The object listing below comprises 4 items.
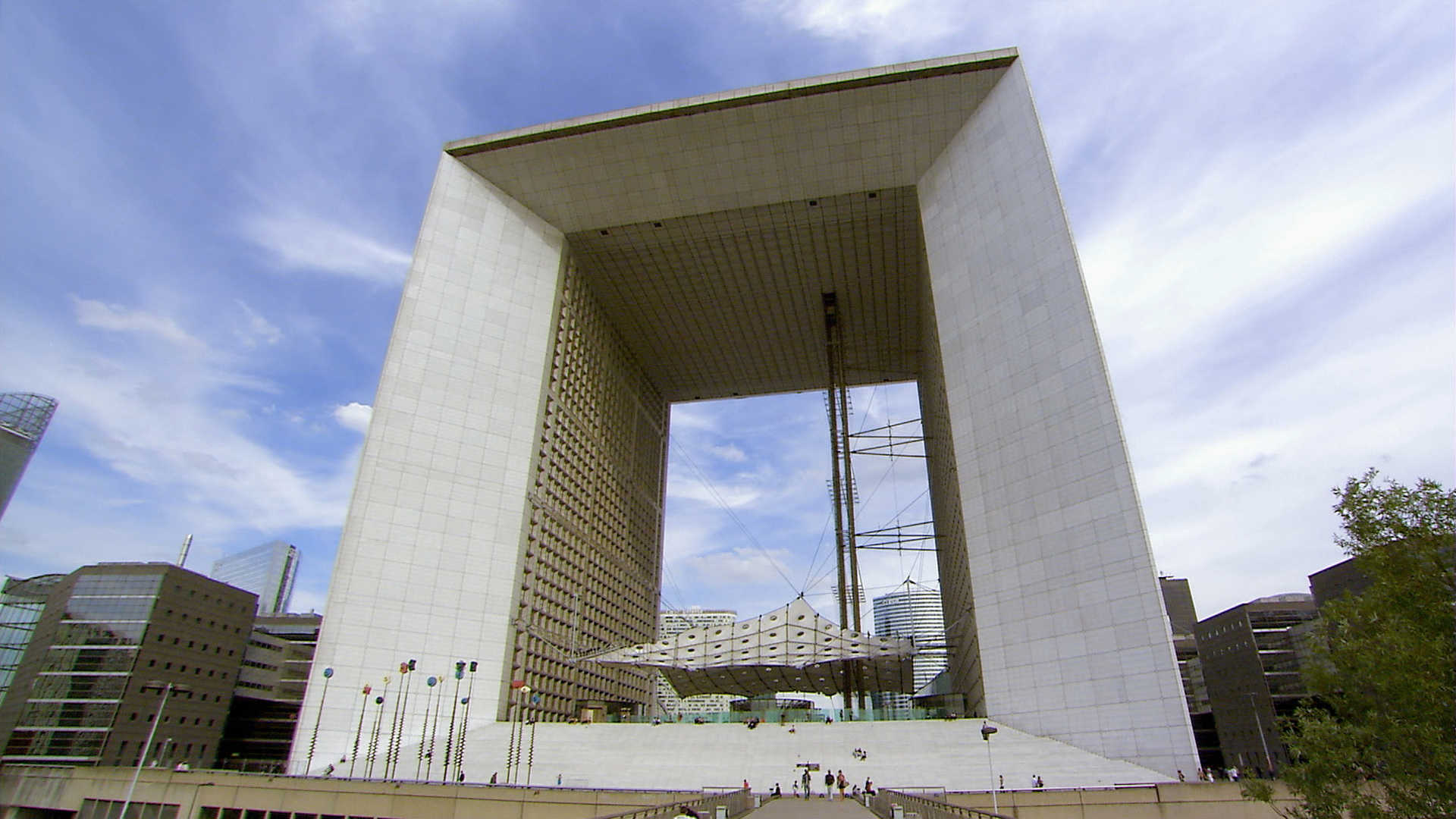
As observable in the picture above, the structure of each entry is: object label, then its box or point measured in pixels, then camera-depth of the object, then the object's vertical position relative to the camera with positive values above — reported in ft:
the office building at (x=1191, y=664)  318.04 +27.06
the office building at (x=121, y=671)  249.96 +15.94
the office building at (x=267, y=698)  304.30 +9.03
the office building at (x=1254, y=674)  274.98 +19.76
